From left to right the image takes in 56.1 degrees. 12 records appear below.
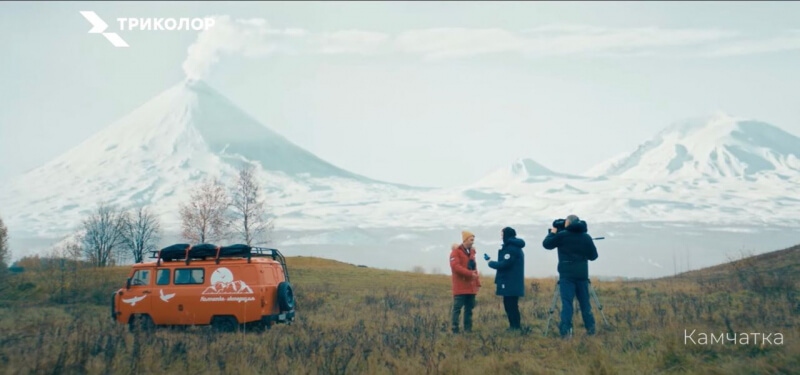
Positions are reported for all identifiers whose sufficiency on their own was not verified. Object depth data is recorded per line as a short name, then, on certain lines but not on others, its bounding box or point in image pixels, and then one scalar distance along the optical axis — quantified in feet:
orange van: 51.72
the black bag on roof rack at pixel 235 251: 52.75
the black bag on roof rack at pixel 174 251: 54.44
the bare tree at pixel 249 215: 203.10
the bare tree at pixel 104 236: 224.53
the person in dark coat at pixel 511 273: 46.91
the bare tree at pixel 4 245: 205.42
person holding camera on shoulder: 43.73
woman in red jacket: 47.91
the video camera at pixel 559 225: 45.57
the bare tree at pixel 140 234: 222.07
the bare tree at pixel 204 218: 196.93
